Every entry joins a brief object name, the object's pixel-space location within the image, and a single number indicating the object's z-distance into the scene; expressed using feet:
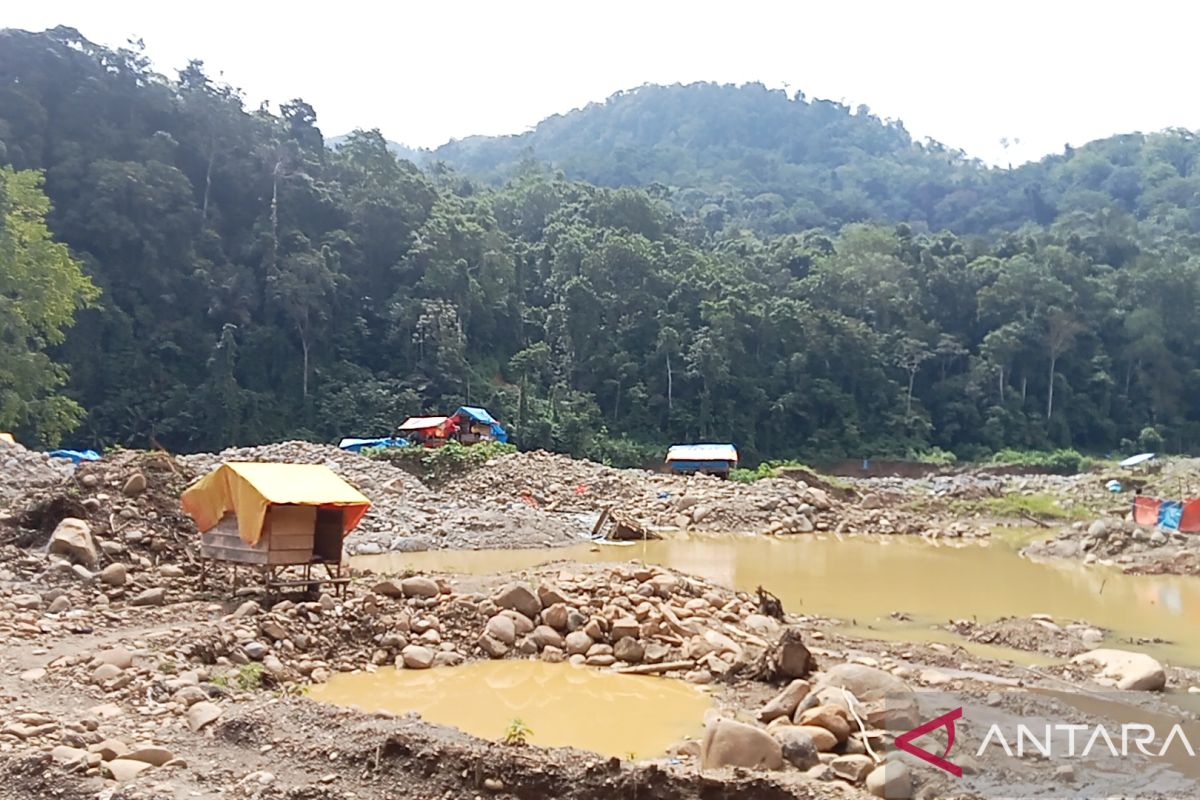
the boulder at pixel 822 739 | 21.33
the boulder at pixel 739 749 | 19.97
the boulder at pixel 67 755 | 18.07
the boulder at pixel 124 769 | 17.89
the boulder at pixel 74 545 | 36.27
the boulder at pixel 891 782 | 18.95
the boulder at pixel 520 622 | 32.95
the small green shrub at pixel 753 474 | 111.45
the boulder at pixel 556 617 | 33.37
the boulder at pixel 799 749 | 20.49
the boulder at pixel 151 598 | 34.09
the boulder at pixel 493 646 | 31.94
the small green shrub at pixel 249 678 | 26.13
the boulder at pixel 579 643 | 32.17
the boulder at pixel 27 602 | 31.81
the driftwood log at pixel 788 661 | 28.19
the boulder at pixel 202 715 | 21.52
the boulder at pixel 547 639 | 32.50
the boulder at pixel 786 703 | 23.97
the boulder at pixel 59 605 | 32.12
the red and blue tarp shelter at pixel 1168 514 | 68.03
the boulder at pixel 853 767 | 19.92
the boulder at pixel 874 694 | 22.58
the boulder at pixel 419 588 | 35.50
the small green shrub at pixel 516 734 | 20.57
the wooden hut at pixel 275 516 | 34.32
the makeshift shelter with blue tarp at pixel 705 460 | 121.19
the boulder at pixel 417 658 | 30.89
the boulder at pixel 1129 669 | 29.84
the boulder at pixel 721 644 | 31.35
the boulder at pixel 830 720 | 21.85
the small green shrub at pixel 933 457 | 165.37
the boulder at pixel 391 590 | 35.35
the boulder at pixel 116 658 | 25.20
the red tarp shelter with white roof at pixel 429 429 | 117.19
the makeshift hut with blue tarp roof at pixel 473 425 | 119.85
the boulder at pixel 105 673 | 24.27
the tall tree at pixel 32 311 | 88.28
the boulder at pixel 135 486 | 42.83
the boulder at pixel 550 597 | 34.53
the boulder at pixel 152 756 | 18.83
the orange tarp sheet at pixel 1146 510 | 73.82
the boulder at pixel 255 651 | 28.50
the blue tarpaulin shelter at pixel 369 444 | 109.23
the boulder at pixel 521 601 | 33.94
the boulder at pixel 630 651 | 31.60
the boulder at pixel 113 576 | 35.37
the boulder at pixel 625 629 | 32.32
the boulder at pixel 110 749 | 18.75
